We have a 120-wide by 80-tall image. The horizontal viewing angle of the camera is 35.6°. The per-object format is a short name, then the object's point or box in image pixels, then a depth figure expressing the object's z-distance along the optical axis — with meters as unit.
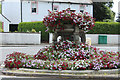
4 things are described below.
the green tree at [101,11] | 36.59
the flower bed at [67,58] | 6.63
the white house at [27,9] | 27.69
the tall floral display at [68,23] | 7.96
